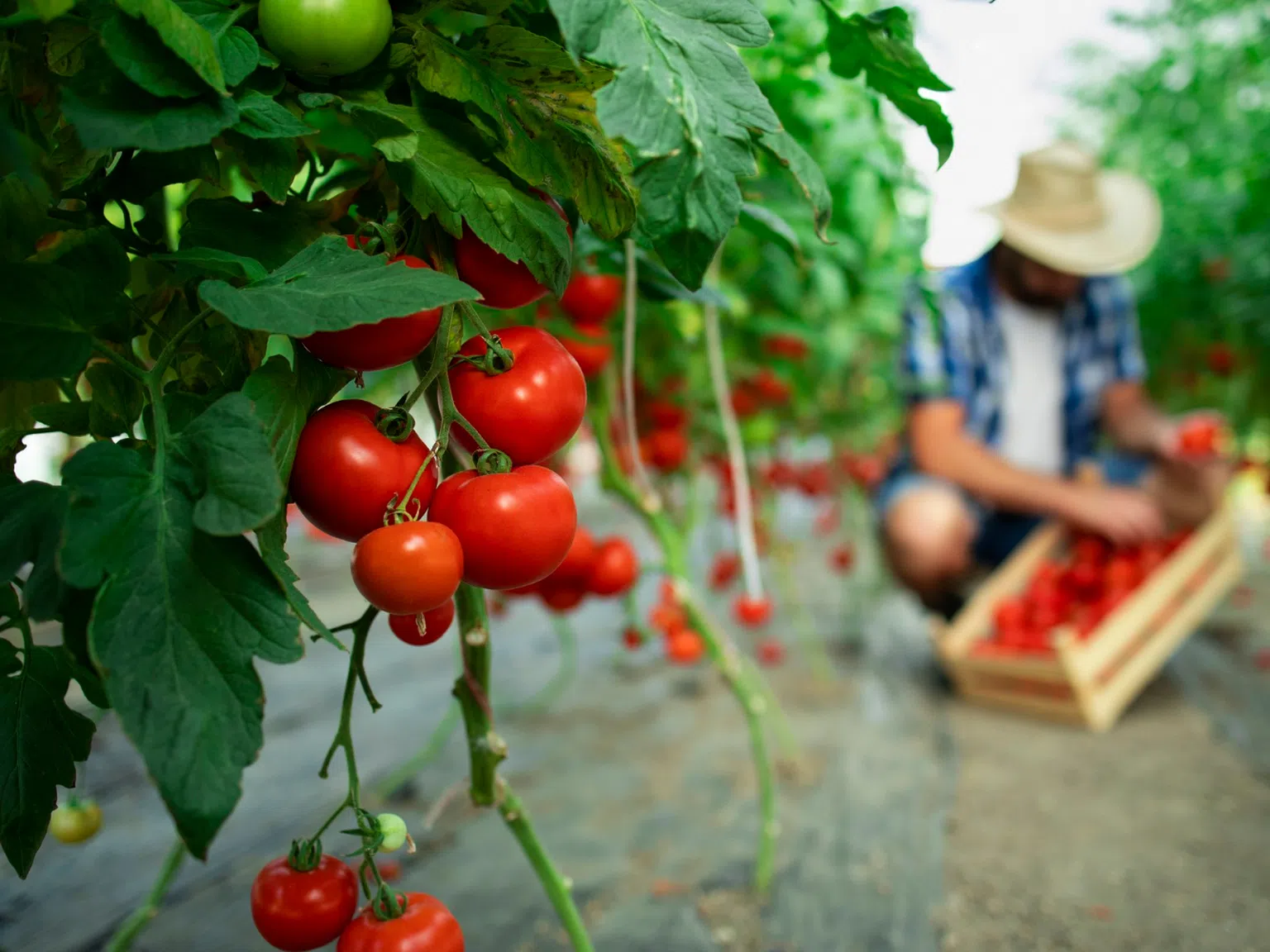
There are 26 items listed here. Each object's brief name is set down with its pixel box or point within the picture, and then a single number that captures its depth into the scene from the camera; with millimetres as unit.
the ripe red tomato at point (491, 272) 471
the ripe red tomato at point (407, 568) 393
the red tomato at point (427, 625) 485
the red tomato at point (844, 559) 2965
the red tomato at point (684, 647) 1803
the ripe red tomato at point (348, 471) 416
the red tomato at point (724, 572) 2559
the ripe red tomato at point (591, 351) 1032
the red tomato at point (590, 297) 909
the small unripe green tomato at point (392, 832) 484
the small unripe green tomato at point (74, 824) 735
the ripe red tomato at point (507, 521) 427
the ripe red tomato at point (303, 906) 505
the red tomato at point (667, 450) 1637
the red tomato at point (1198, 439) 2189
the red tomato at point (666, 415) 1645
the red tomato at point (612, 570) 1211
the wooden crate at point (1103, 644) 1804
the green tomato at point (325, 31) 398
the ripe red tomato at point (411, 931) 486
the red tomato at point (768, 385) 1888
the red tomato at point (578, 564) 1068
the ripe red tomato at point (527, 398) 448
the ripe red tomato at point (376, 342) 412
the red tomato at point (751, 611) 2102
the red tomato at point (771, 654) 2379
